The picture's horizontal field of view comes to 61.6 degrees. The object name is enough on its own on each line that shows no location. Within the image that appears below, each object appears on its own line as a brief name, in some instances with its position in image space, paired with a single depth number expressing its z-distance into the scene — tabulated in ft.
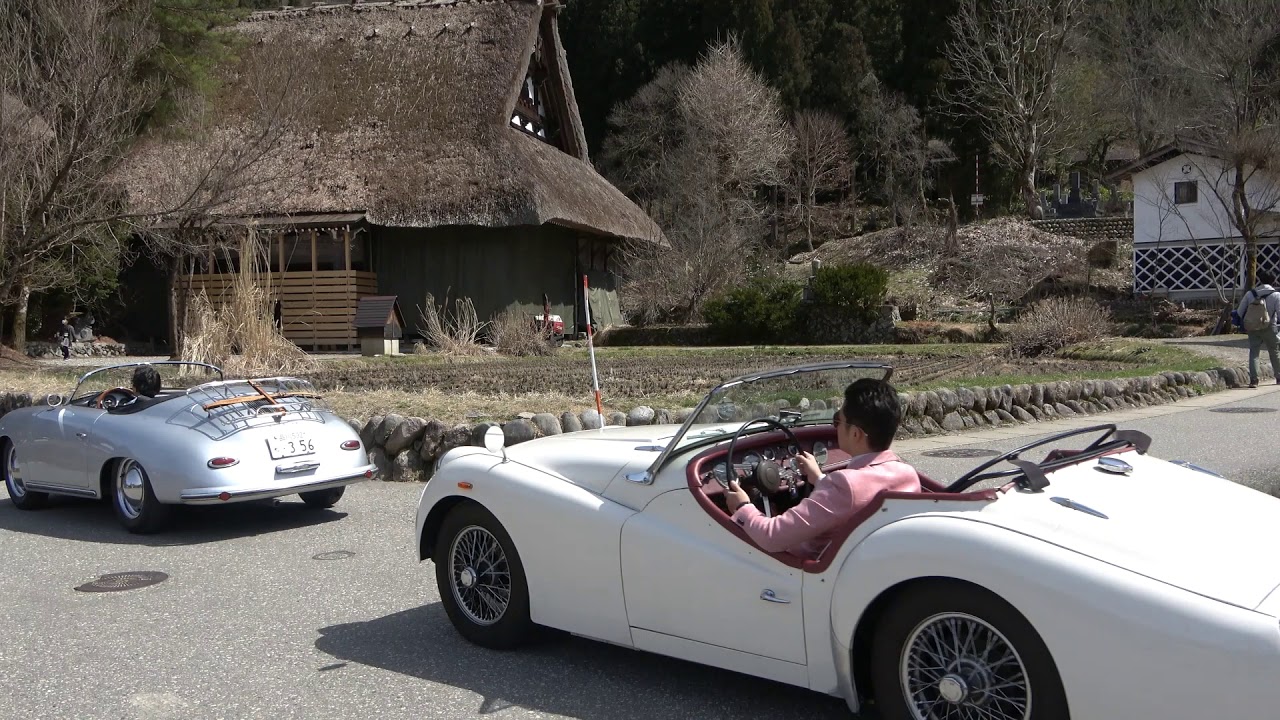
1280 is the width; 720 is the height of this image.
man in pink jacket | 12.87
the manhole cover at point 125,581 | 21.07
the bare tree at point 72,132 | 61.11
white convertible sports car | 10.37
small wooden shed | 85.81
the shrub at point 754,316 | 97.76
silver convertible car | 25.09
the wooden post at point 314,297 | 92.66
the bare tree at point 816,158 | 162.30
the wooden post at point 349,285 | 91.97
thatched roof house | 90.89
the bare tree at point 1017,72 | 154.20
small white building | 107.76
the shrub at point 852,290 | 95.45
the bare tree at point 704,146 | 151.53
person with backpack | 53.21
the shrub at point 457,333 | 76.69
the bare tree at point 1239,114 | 94.79
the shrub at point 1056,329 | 69.62
